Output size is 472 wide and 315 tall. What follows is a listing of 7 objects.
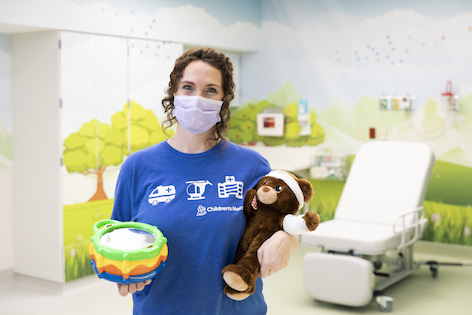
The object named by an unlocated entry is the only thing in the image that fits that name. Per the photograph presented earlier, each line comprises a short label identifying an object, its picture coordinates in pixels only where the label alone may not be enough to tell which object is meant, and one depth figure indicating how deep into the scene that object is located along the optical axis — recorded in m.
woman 1.54
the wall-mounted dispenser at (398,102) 5.51
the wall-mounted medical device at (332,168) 5.82
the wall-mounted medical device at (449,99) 5.26
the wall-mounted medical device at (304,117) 6.13
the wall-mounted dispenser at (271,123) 6.30
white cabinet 4.36
